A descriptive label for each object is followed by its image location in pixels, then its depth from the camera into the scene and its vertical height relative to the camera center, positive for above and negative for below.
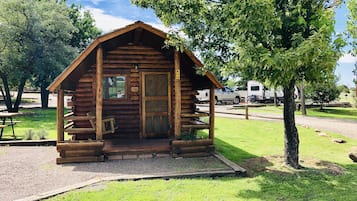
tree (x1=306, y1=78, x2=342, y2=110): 25.97 +0.23
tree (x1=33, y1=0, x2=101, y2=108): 20.78 +3.37
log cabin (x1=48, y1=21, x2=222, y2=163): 8.90 +0.25
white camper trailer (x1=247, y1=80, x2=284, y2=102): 34.56 +0.32
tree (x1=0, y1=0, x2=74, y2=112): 19.86 +3.95
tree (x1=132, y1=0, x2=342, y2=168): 5.39 +1.27
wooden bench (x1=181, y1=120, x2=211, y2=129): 8.49 -0.84
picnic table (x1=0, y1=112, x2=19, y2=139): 10.87 -0.64
